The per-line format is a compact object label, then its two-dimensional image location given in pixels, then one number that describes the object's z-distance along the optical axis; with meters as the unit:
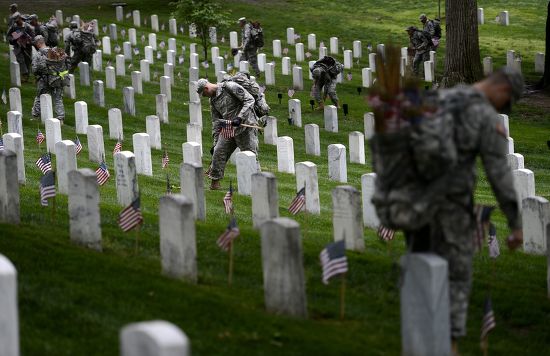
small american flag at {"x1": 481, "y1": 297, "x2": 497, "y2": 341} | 10.03
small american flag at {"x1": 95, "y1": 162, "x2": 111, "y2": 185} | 18.36
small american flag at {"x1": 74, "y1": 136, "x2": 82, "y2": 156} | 21.98
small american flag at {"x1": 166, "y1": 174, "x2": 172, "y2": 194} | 17.38
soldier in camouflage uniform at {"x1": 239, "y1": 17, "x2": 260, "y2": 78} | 37.53
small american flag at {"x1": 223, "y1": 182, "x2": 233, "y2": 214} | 15.88
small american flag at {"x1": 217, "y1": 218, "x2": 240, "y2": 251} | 11.95
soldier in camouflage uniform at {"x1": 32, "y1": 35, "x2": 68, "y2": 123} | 26.89
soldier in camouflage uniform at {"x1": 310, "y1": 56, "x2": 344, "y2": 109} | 31.20
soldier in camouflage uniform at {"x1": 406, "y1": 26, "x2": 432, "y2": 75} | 38.56
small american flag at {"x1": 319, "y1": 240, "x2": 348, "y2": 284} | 10.77
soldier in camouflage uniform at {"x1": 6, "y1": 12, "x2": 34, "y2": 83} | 34.22
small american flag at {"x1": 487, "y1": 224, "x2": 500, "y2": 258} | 13.25
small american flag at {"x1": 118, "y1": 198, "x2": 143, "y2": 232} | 12.79
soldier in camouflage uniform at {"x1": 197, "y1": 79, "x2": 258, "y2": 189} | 19.20
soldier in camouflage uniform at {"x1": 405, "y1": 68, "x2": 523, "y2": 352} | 9.14
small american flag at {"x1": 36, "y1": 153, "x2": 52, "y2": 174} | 18.38
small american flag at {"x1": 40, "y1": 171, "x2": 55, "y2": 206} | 14.70
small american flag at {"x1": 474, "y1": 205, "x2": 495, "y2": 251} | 9.99
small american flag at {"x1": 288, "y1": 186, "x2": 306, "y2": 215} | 15.93
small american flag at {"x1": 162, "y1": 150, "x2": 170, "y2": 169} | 21.45
